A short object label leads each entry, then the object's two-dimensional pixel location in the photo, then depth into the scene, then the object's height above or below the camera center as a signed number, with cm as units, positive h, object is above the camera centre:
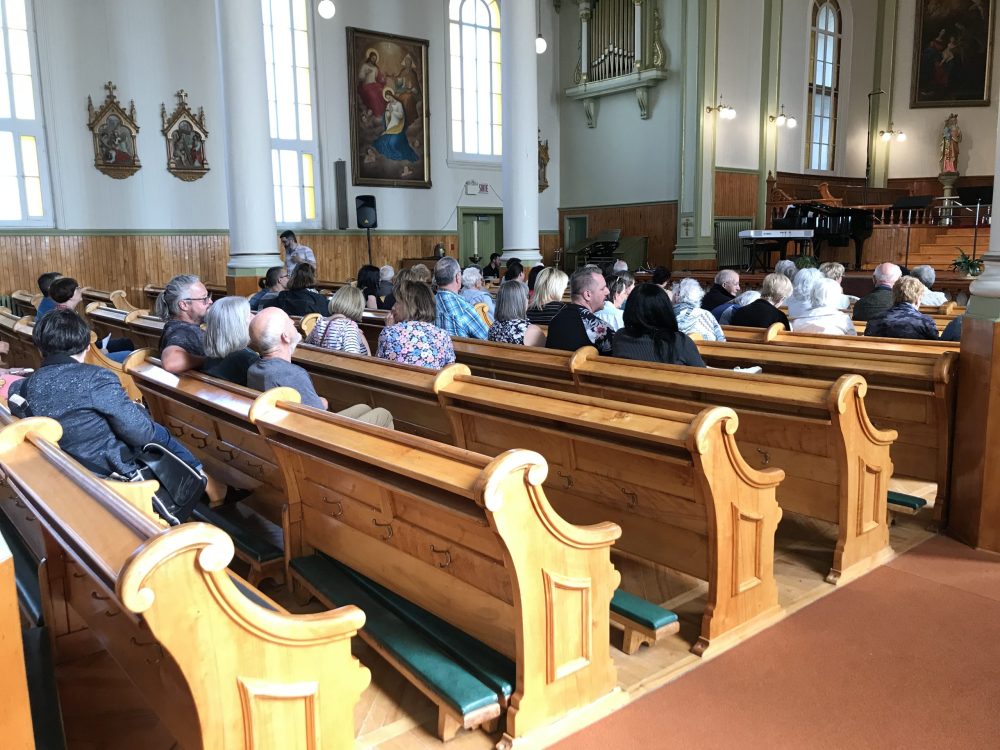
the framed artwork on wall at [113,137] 1216 +169
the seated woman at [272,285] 724 -38
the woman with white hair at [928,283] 684 -40
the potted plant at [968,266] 1061 -40
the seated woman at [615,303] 534 -43
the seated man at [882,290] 591 -39
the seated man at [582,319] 439 -44
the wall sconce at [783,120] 1562 +236
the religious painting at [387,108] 1452 +249
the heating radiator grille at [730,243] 1515 -7
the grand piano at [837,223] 1384 +26
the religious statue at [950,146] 1758 +199
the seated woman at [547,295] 530 -36
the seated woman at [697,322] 478 -49
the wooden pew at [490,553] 194 -84
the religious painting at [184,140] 1282 +170
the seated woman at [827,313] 530 -50
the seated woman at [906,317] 472 -47
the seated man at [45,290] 710 -39
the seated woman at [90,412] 263 -55
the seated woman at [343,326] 476 -49
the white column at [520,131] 1127 +161
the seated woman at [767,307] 564 -49
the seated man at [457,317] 559 -52
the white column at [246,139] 908 +122
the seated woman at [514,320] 483 -48
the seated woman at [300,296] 634 -41
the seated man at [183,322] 382 -43
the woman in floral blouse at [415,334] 416 -48
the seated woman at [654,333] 367 -43
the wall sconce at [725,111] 1450 +235
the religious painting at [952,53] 1711 +401
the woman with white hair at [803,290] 549 -36
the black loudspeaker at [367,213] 1405 +53
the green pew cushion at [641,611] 238 -113
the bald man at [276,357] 323 -47
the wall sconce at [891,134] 1825 +235
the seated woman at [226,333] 372 -41
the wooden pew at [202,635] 142 -77
